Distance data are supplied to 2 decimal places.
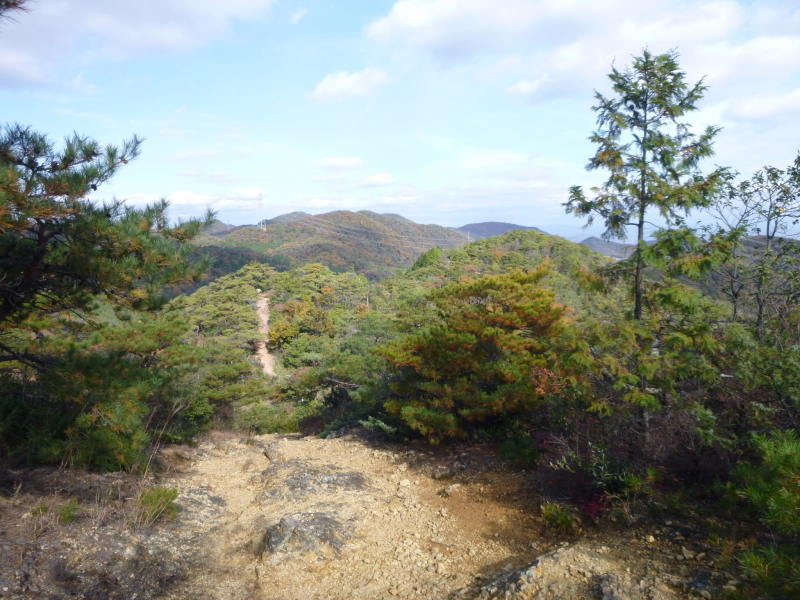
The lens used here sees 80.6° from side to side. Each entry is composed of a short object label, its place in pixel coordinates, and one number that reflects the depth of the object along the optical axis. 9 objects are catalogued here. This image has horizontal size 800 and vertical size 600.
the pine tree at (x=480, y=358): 6.37
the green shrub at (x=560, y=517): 4.02
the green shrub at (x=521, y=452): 5.59
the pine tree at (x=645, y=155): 4.12
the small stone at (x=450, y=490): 5.34
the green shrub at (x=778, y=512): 2.18
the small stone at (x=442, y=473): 5.89
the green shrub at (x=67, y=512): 3.64
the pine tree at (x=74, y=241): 3.67
